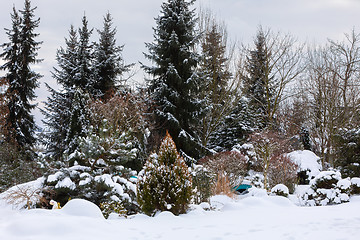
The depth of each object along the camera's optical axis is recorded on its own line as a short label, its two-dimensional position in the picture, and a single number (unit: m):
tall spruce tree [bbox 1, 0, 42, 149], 17.00
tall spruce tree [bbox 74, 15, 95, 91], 18.12
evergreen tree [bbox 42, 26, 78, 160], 17.66
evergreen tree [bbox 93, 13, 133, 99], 18.66
